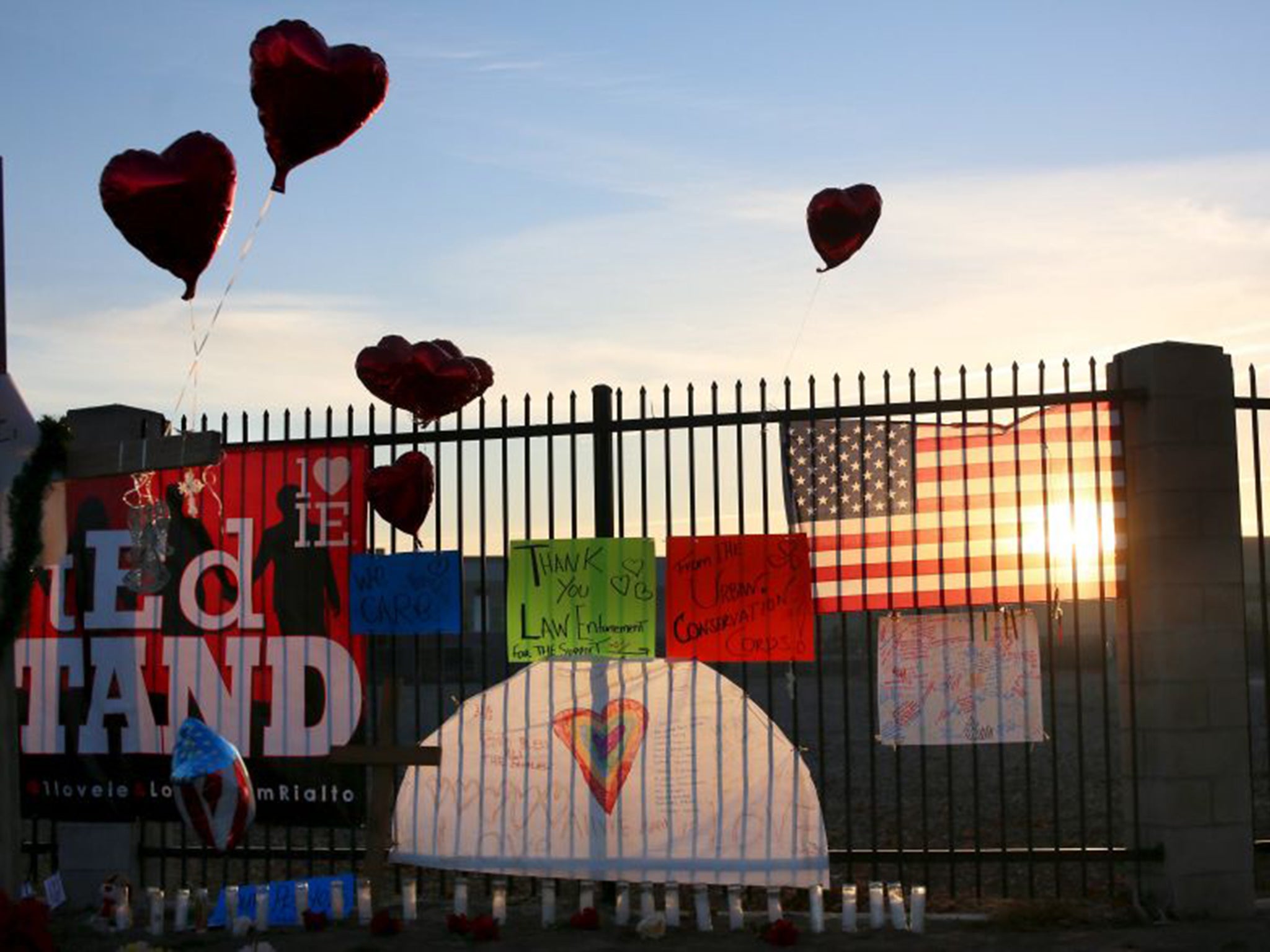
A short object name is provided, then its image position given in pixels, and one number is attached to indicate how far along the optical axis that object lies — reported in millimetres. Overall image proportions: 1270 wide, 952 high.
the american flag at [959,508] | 9430
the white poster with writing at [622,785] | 9375
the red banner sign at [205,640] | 10258
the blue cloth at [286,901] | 9430
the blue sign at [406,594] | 9945
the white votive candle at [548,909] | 9172
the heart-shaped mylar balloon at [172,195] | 7910
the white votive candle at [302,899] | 9398
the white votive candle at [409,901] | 9273
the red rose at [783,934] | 8438
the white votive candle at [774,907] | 8883
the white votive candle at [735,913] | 8938
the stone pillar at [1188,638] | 9102
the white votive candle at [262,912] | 9234
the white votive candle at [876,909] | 8859
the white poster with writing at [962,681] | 9422
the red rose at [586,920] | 8992
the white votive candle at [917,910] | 8734
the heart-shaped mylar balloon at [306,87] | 7836
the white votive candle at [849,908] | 8770
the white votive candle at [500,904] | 9078
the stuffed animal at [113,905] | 9672
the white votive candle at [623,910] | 8984
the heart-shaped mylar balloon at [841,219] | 9164
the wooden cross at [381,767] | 9039
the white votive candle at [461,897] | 9219
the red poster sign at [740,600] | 9516
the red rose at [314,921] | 9219
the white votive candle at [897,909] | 8805
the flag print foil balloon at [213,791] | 7445
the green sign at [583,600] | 9633
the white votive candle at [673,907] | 9008
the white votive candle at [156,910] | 9414
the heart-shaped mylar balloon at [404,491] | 9656
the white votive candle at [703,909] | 8992
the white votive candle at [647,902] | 8905
